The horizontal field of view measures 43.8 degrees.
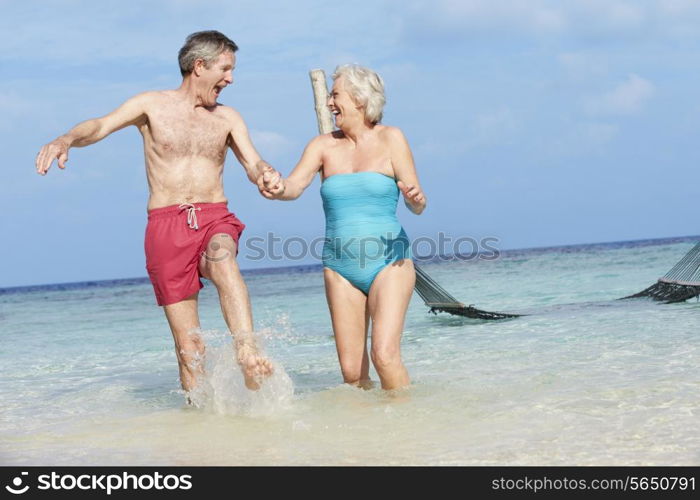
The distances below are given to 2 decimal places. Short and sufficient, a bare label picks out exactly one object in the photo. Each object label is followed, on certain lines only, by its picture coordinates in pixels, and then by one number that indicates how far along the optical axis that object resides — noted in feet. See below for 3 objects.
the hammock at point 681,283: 35.37
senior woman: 16.20
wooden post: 26.50
